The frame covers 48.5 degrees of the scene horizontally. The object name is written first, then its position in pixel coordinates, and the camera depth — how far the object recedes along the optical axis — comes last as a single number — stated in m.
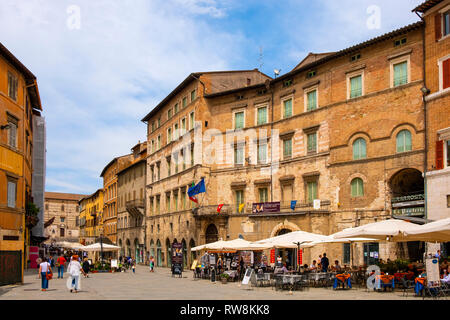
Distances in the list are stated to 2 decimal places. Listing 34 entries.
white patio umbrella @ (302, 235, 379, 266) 24.03
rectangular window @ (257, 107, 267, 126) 40.09
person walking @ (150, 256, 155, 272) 41.44
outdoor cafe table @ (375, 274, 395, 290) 20.59
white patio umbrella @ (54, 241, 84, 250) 49.28
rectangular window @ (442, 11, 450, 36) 26.64
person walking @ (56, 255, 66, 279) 32.22
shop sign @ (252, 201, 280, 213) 37.26
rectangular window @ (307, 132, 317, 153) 35.47
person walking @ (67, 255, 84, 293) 19.97
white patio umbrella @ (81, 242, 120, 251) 42.25
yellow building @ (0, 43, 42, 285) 24.67
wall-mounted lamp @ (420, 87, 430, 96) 28.01
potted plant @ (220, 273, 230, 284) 28.70
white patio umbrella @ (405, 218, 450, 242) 16.77
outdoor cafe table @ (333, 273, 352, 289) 22.25
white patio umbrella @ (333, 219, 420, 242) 19.17
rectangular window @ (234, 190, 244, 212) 40.99
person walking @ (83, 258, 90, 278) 35.63
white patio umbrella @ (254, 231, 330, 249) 24.34
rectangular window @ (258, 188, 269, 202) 38.91
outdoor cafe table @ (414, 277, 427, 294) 18.00
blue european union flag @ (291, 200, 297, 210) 35.78
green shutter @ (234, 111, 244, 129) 41.97
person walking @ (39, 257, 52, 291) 21.23
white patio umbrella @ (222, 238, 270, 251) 27.96
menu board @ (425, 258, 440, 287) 17.50
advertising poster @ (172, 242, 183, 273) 43.24
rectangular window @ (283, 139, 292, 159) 37.59
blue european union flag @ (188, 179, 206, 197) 39.62
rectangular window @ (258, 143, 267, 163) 39.50
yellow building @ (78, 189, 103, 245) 89.62
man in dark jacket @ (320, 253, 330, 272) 26.86
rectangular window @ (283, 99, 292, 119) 37.97
